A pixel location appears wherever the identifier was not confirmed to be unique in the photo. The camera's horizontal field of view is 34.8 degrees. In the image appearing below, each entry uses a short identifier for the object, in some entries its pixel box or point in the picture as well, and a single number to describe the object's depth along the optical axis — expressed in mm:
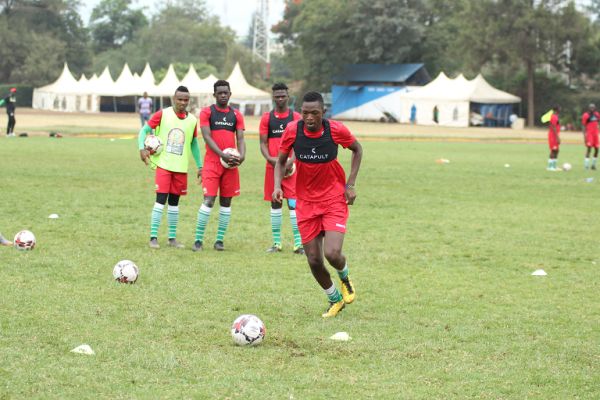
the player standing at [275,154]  13281
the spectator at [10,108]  40125
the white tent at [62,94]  83875
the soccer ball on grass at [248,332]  7934
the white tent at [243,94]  74688
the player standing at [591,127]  29094
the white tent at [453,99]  68188
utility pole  123312
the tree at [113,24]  134100
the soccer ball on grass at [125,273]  10570
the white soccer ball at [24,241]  12352
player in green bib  13273
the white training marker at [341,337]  8297
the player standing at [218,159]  13180
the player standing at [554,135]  28984
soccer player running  9445
